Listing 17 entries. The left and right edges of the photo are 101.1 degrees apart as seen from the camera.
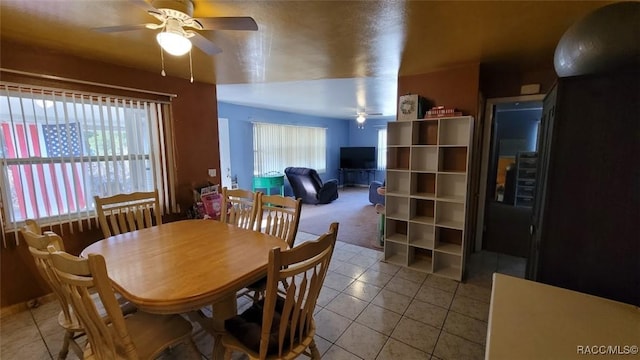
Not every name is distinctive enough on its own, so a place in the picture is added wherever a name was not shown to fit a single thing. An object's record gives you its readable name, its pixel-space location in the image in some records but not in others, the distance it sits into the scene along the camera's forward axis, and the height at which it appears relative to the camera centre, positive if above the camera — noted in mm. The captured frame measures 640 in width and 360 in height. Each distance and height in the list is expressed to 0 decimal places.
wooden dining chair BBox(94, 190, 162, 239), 2096 -495
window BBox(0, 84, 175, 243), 2119 +7
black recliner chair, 6096 -840
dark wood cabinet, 1166 -190
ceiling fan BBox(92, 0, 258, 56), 1357 +684
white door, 5562 -14
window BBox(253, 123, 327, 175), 6465 +82
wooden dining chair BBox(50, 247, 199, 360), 965 -676
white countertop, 820 -610
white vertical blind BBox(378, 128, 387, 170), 8984 -1
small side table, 6082 -729
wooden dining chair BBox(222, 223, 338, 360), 1069 -773
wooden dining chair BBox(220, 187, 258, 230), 2338 -511
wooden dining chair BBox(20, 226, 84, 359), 1169 -507
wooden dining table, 1172 -621
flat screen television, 8758 -234
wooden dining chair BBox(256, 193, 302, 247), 1995 -529
